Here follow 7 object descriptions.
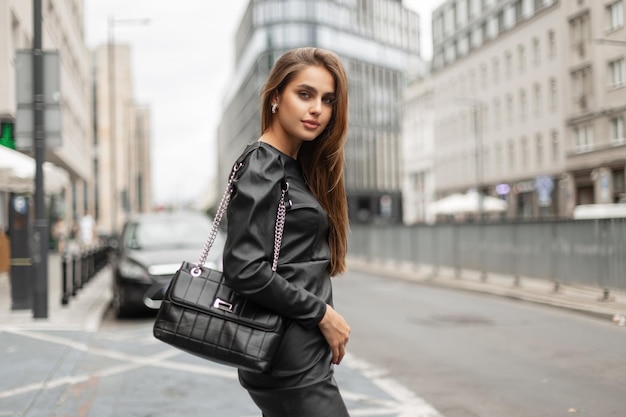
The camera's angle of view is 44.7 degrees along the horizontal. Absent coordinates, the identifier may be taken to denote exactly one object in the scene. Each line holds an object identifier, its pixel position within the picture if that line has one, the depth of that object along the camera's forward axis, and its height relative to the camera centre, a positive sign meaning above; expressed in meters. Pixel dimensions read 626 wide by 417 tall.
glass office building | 74.31 +15.79
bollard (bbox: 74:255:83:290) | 15.03 -0.91
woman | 2.08 +0.00
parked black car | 11.48 -0.34
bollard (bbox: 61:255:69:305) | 12.36 -0.87
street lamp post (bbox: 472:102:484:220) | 49.02 +5.80
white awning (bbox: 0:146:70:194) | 13.38 +1.07
